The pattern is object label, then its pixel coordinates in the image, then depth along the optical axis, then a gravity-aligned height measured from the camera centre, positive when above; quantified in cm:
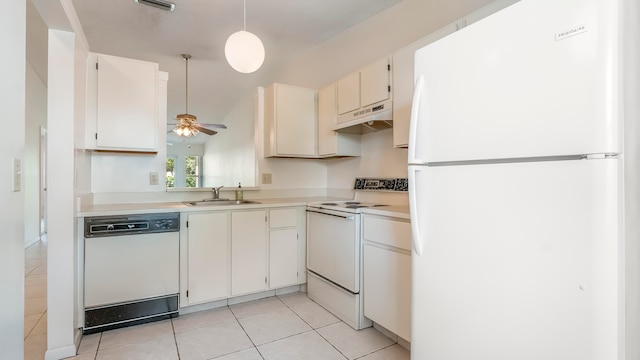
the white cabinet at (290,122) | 312 +61
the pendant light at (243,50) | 210 +91
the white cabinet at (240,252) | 244 -63
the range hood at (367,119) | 232 +51
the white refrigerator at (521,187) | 82 -2
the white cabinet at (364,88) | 232 +77
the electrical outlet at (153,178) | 274 +2
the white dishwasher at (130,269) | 210 -65
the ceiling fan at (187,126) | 426 +77
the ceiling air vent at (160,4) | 265 +157
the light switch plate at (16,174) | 100 +2
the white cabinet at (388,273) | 186 -61
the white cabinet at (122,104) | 234 +61
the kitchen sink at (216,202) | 269 -21
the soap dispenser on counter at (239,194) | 309 -14
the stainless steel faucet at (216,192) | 297 -12
